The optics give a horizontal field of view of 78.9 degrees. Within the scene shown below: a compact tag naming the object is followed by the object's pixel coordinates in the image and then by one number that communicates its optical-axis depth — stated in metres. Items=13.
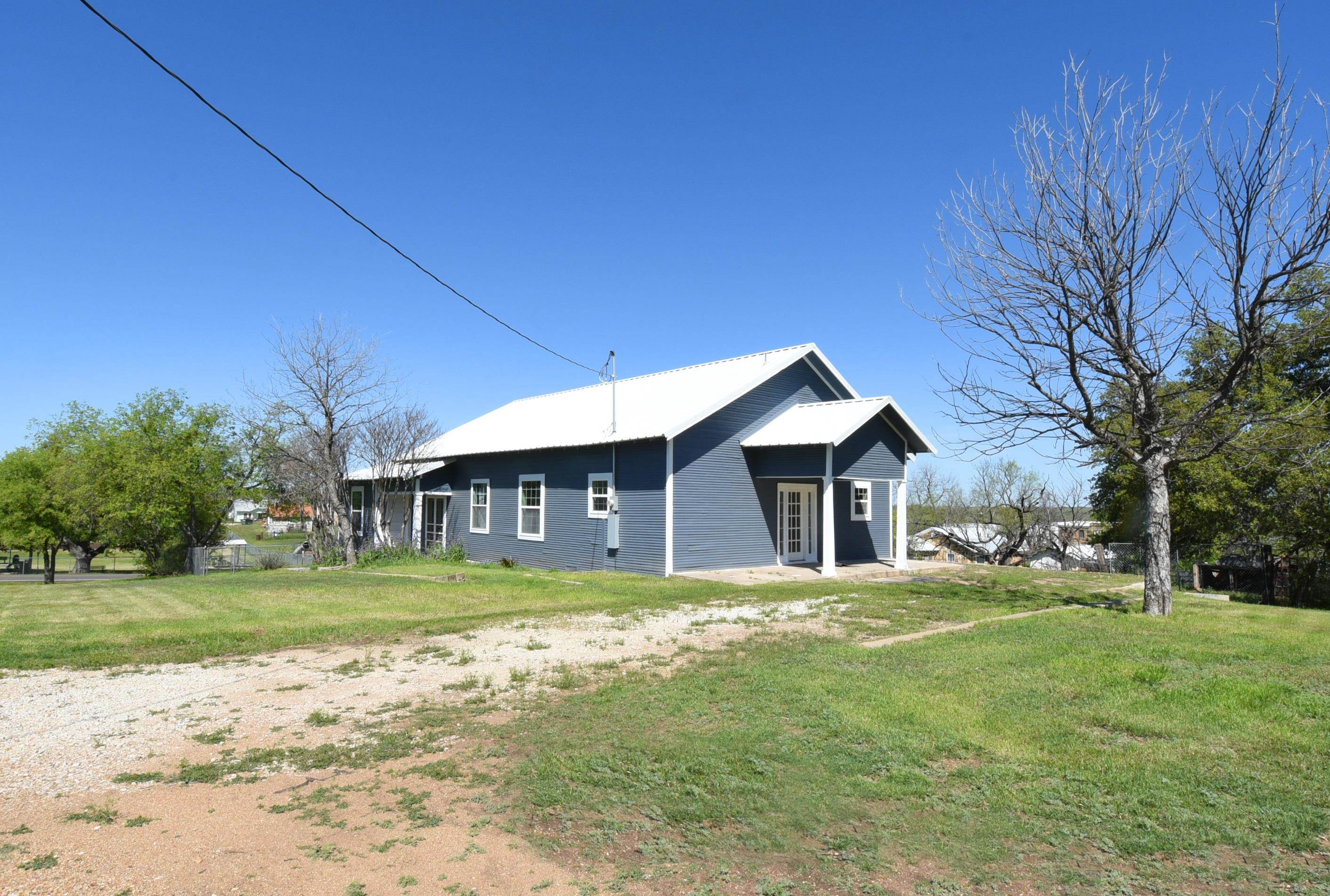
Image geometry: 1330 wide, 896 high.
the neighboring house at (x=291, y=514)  31.95
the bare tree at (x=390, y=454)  25.89
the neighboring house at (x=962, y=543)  40.59
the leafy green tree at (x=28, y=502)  42.28
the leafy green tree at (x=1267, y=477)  14.38
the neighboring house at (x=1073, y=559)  29.33
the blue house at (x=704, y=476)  19.38
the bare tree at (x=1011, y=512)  38.50
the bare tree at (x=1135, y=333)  10.84
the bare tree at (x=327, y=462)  23.09
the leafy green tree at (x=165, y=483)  28.09
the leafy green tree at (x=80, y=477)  33.69
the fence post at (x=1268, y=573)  18.94
